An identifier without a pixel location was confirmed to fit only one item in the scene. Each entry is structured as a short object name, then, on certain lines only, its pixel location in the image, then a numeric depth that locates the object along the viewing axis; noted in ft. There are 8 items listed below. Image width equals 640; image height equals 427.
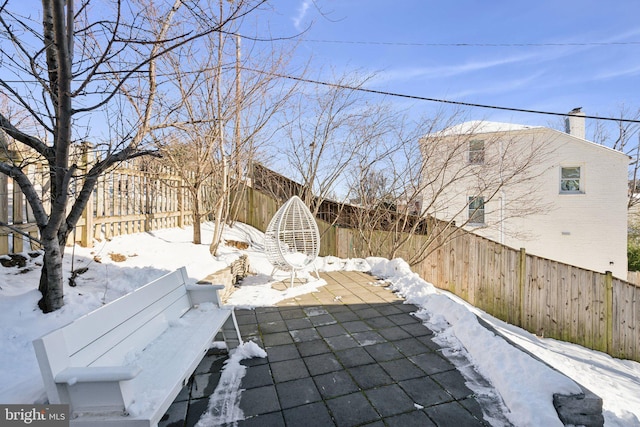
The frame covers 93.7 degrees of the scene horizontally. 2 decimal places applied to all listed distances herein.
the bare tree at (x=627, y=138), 44.94
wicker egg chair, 16.43
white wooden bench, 4.27
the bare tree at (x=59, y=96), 6.84
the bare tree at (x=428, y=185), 24.34
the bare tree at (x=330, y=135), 24.61
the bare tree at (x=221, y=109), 16.72
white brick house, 28.96
